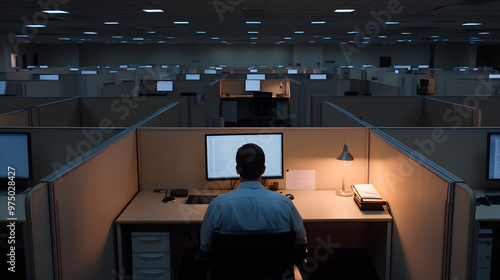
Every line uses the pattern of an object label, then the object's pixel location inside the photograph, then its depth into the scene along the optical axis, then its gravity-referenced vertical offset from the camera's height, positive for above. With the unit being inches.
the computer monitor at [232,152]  112.3 -17.7
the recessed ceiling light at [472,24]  366.9 +49.4
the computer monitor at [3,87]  297.6 -2.7
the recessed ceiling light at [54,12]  273.7 +44.7
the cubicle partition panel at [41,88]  261.0 -3.4
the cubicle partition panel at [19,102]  179.6 -7.7
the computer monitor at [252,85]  372.2 -2.0
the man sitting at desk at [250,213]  73.2 -21.8
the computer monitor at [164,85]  349.4 -2.2
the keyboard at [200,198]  105.1 -28.0
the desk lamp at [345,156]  106.3 -17.8
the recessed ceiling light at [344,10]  275.1 +45.3
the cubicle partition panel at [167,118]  133.5 -11.9
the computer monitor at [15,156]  109.3 -18.2
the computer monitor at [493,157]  110.6 -18.8
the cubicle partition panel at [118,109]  187.3 -11.5
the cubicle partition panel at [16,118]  133.5 -11.1
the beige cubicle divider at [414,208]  68.9 -22.7
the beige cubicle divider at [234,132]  113.9 -18.5
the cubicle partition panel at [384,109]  185.0 -11.2
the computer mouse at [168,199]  105.6 -27.8
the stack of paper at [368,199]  97.2 -25.9
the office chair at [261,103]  343.6 -16.0
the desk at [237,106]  356.5 -19.7
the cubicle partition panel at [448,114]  145.2 -11.5
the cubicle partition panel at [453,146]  112.0 -16.2
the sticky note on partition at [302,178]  115.6 -25.0
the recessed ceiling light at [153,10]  271.3 +44.9
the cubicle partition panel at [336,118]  124.1 -11.3
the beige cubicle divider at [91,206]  68.6 -22.7
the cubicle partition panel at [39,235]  59.7 -21.2
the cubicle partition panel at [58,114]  155.7 -11.6
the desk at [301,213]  94.0 -28.7
